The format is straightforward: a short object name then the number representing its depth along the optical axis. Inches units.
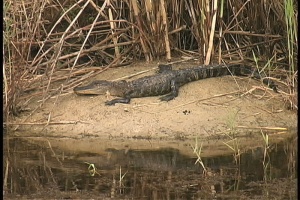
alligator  601.6
